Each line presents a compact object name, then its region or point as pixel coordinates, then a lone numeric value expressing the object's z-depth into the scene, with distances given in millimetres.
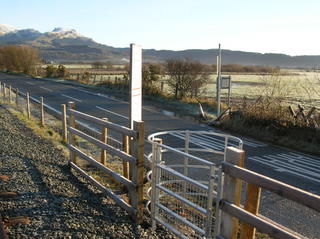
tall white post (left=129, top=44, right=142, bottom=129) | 6039
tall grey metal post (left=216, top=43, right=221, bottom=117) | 17422
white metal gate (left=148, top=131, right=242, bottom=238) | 4105
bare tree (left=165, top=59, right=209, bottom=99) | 25156
